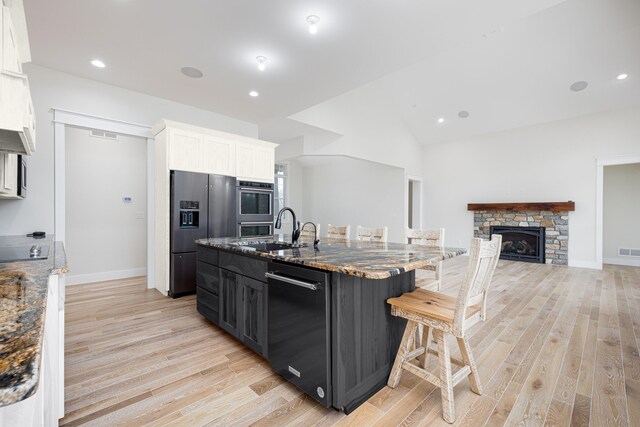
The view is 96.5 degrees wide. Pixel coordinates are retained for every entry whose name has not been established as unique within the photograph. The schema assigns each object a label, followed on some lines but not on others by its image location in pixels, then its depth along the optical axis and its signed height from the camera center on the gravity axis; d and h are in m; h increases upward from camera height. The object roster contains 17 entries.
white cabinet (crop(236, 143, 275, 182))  4.41 +0.81
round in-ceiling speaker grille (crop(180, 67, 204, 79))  3.32 +1.66
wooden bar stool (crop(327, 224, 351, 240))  3.63 -0.26
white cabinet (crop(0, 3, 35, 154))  1.26 +0.56
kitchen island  1.57 -0.62
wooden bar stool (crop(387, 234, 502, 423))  1.54 -0.60
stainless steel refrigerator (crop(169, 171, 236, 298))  3.71 -0.06
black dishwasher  1.59 -0.70
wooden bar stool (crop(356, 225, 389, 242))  3.29 -0.26
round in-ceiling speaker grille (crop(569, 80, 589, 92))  5.31 +2.39
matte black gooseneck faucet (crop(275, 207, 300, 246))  2.54 -0.17
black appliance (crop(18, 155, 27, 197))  2.74 +0.37
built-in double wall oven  4.39 +0.07
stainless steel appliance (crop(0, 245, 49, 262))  1.67 -0.26
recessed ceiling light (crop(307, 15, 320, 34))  2.43 +1.65
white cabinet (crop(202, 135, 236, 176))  4.04 +0.82
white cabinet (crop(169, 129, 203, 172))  3.72 +0.83
